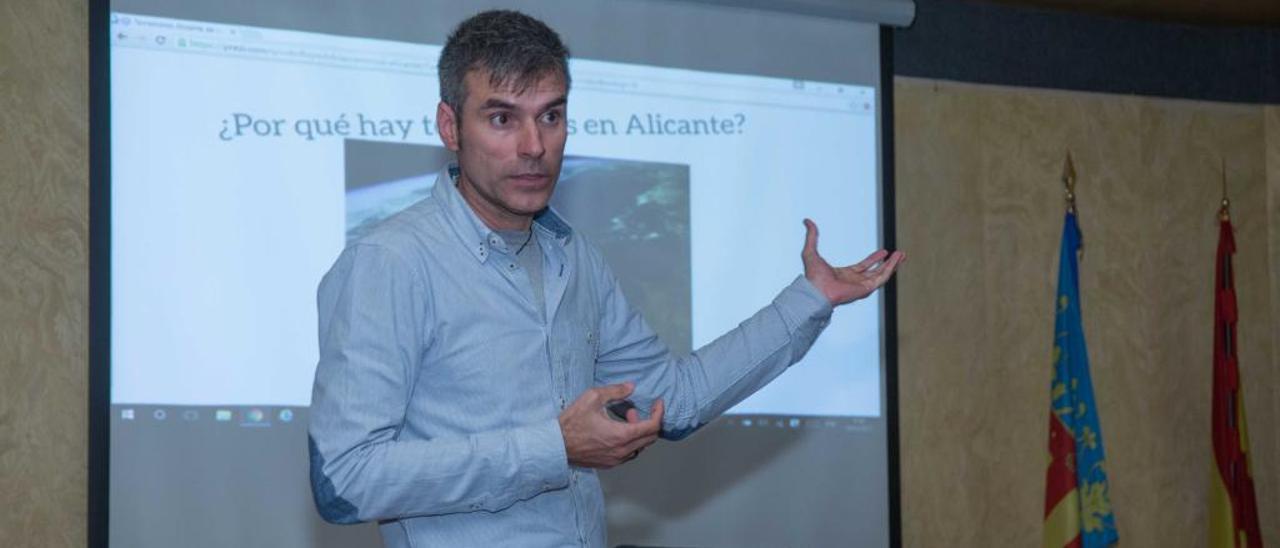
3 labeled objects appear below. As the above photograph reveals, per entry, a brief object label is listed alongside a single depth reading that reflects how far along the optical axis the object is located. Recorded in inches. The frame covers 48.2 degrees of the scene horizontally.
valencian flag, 186.1
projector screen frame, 136.5
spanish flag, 195.0
